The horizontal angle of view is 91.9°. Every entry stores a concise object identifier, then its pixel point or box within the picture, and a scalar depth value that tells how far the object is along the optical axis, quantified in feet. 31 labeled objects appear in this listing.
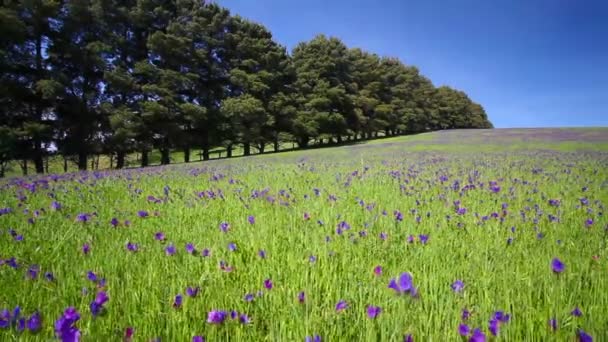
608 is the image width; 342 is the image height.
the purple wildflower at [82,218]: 9.02
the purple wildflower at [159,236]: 7.57
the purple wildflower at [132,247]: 6.77
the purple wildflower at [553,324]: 3.87
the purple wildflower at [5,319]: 3.59
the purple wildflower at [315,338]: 3.25
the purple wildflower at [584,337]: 3.34
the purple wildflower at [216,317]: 3.80
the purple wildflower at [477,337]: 3.19
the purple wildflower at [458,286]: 4.86
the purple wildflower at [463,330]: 3.57
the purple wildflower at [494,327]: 3.65
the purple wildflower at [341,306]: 4.36
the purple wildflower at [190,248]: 6.47
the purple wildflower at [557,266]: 4.99
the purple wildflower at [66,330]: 2.78
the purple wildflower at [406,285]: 3.82
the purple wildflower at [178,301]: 4.43
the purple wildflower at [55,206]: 11.45
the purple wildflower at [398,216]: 9.55
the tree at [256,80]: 97.66
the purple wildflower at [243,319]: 4.01
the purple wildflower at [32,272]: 5.48
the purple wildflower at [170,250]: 6.59
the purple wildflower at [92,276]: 5.19
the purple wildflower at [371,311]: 3.79
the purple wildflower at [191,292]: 4.57
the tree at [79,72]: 69.87
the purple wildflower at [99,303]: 3.73
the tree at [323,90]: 116.98
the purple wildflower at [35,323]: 3.35
